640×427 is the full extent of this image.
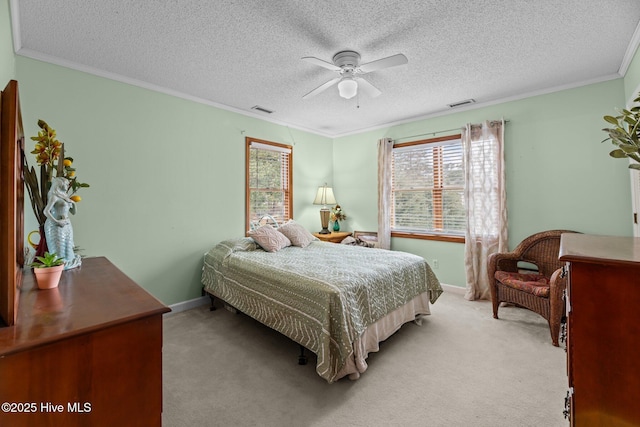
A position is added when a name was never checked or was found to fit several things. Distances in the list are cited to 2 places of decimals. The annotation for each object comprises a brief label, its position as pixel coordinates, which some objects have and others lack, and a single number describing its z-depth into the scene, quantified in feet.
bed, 6.61
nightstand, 15.19
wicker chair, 8.25
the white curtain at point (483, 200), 11.76
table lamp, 16.26
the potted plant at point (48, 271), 3.99
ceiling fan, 7.35
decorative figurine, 4.88
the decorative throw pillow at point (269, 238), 11.27
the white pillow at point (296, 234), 12.29
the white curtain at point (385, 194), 15.03
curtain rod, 13.19
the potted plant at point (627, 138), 3.40
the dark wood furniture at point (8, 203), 2.83
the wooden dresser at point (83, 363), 2.48
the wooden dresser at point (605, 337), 2.79
